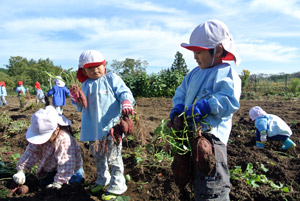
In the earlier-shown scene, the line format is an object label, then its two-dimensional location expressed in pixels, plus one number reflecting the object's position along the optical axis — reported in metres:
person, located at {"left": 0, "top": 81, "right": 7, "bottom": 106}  13.35
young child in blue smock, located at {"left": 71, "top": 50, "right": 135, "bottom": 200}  2.62
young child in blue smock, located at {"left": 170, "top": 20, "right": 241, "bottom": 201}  1.70
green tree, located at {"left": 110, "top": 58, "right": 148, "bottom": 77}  48.95
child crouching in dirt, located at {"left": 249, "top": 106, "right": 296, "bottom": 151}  4.20
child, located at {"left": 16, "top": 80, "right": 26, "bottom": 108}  10.21
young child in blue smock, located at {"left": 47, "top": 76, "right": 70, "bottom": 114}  7.23
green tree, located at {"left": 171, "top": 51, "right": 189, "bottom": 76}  50.62
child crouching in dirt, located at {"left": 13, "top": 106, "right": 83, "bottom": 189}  2.63
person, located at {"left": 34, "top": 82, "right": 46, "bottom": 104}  9.92
